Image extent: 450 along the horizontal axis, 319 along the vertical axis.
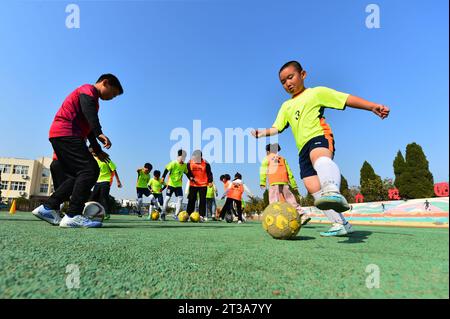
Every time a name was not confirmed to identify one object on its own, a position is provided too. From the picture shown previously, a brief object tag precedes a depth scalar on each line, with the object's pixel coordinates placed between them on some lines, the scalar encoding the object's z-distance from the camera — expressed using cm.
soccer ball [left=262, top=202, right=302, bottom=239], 313
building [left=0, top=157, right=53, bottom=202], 6334
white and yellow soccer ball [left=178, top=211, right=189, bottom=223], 800
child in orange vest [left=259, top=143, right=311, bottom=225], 705
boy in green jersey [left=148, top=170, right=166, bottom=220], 1208
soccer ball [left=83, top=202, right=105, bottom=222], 504
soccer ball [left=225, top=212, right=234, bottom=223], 1095
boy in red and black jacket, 381
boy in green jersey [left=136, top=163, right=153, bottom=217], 1242
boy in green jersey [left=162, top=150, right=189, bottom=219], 1015
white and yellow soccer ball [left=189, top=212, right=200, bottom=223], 818
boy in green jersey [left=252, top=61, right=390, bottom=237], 281
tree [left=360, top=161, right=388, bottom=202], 2884
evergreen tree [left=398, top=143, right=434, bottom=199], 2580
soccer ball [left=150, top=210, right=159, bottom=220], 1006
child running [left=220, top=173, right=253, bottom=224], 1103
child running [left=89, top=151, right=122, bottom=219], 888
